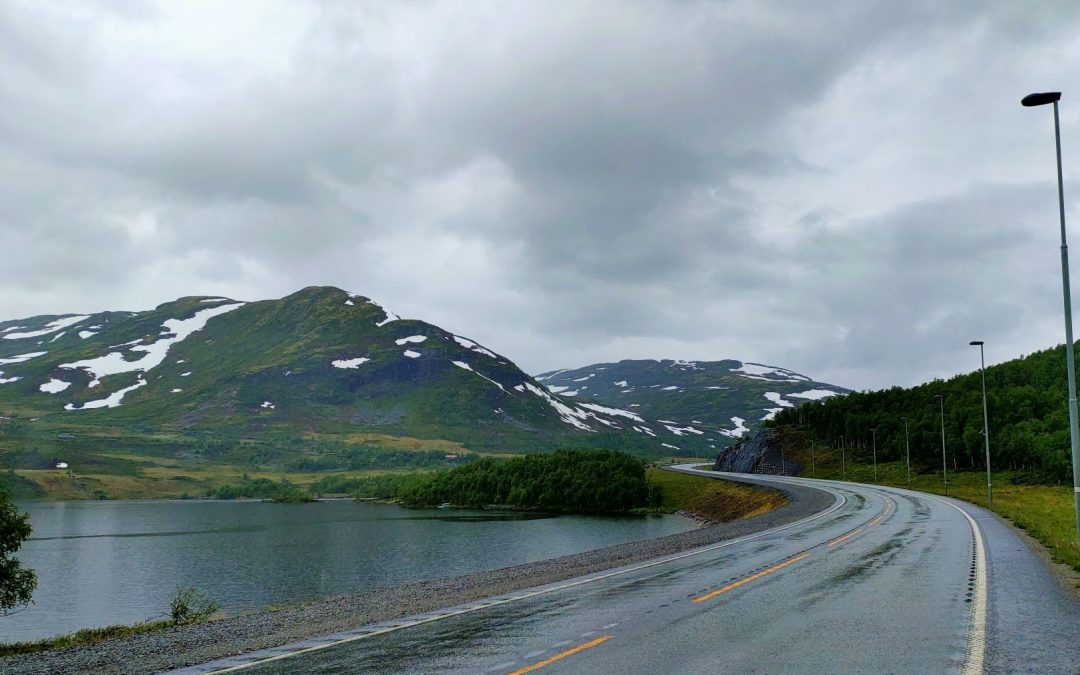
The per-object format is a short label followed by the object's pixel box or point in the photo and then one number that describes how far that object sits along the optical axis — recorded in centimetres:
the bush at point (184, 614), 2618
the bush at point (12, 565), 3319
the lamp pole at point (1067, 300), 2270
